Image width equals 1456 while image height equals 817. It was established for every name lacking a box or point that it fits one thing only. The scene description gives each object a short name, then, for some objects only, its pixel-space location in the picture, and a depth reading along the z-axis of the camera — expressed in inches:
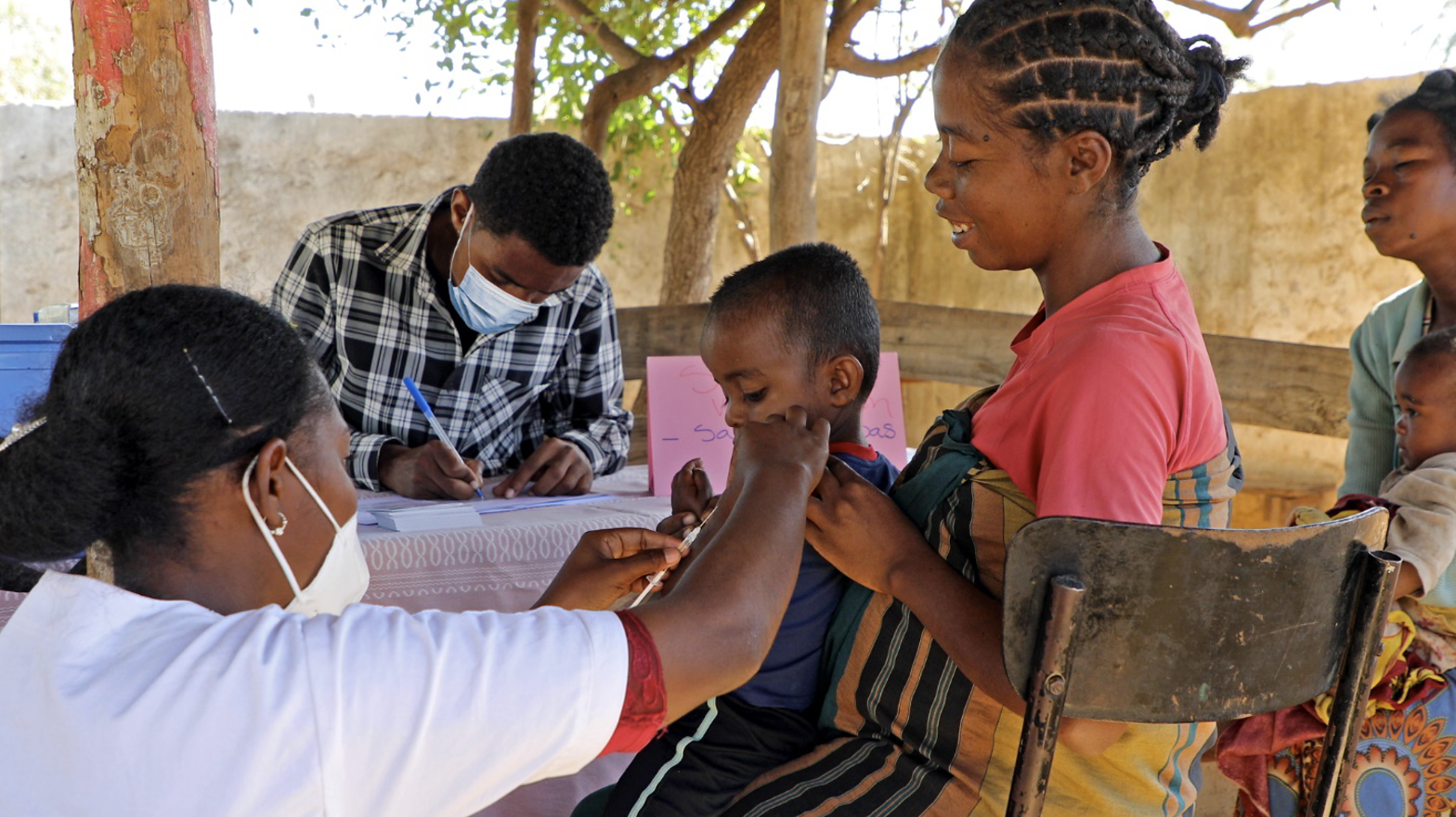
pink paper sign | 114.6
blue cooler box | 105.3
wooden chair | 53.4
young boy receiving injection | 73.7
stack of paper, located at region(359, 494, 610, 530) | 97.1
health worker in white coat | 43.1
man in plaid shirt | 114.5
